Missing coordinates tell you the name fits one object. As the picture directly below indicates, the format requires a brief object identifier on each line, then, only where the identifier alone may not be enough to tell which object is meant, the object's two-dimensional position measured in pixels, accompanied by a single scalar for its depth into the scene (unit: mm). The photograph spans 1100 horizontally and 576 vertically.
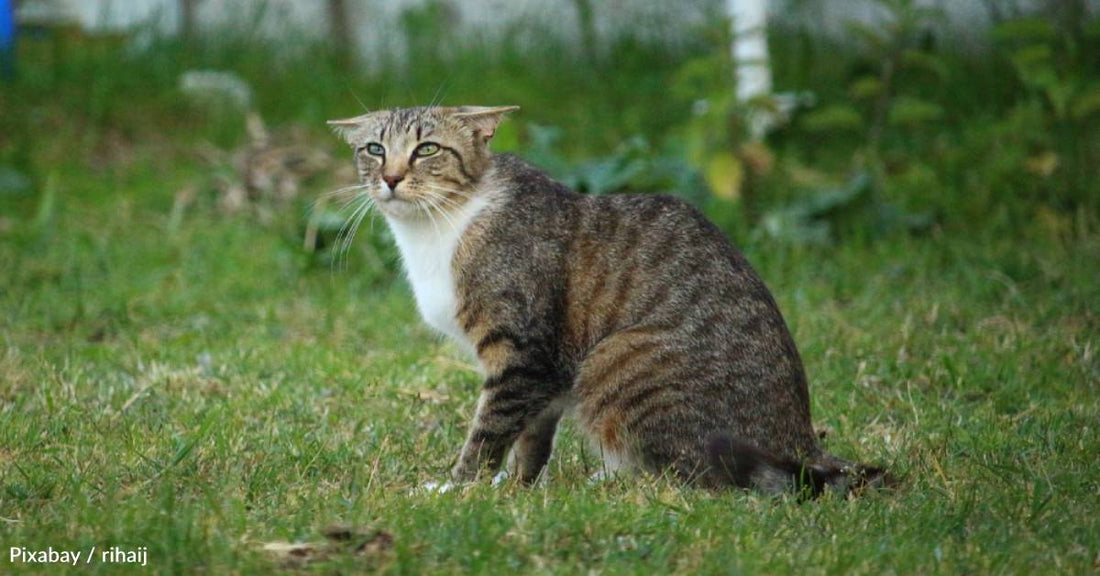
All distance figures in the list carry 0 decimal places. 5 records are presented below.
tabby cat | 8281
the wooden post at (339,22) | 22062
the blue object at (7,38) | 18641
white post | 16203
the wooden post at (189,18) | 20812
